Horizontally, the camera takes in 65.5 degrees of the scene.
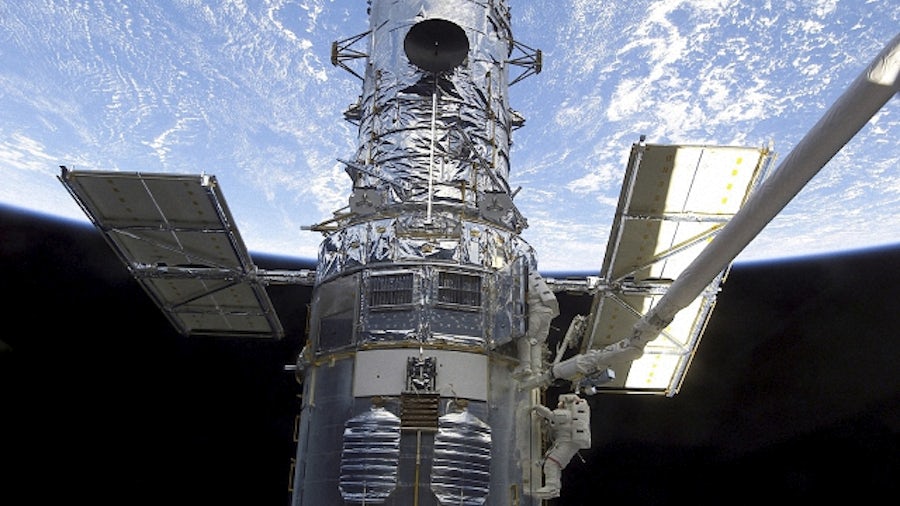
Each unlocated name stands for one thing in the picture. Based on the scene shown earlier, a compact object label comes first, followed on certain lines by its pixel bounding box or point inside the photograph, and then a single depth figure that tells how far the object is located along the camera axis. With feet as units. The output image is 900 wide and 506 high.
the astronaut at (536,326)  29.37
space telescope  26.50
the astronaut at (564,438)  27.50
